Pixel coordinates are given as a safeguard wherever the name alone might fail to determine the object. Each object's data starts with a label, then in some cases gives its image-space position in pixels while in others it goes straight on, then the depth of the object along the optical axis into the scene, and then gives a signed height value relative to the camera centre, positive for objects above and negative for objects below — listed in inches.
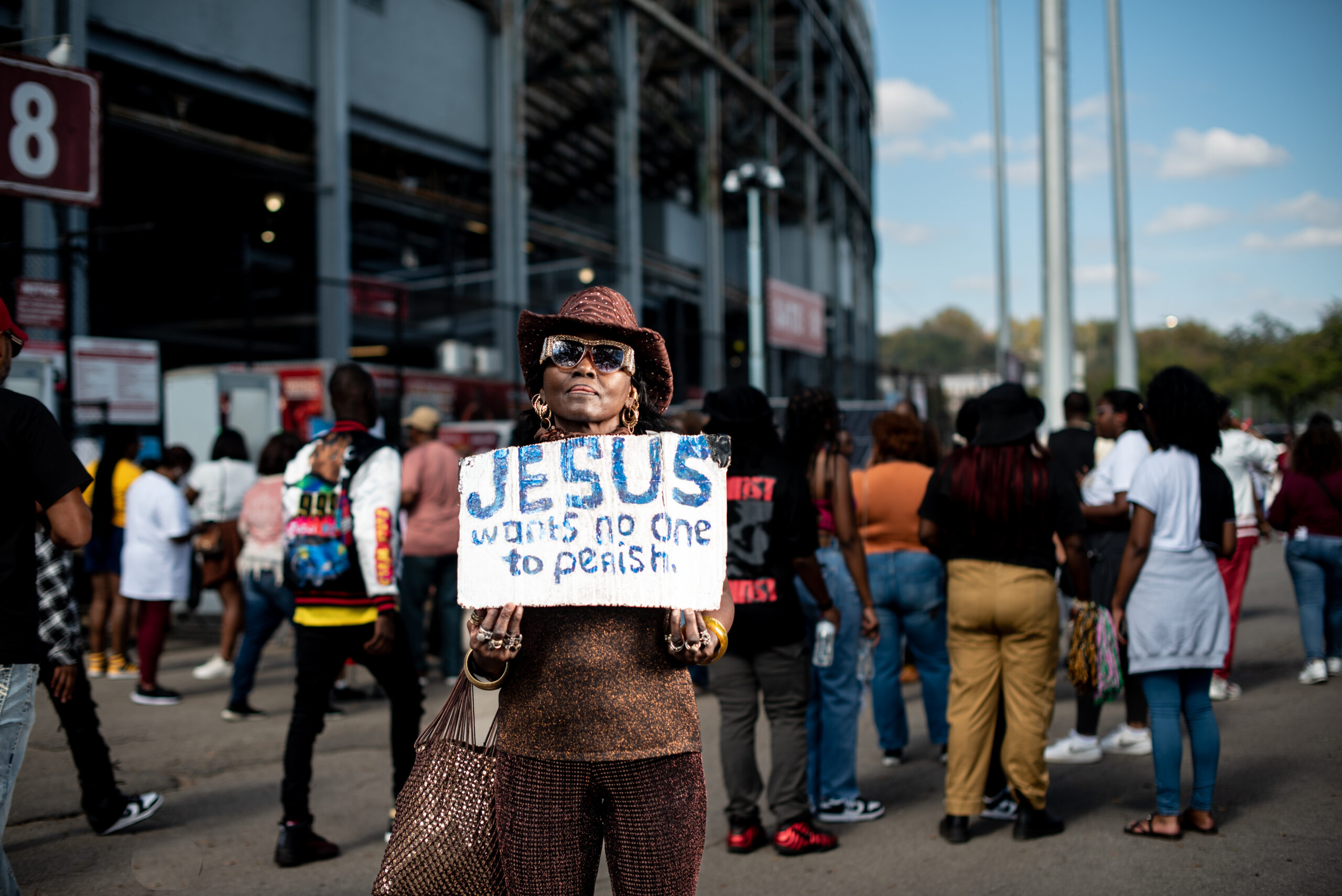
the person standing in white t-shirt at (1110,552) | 233.6 -20.5
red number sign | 313.7 +107.3
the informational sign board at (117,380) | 422.6 +41.0
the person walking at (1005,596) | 180.4 -22.3
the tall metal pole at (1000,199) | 990.0 +275.9
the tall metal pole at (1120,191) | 687.7 +189.7
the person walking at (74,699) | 158.2 -36.7
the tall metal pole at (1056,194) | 479.2 +126.5
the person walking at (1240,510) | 285.4 -13.2
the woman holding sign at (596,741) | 93.9 -24.2
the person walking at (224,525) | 336.2 -15.4
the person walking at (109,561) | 339.3 -27.2
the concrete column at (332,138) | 664.4 +214.9
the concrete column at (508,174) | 808.9 +234.6
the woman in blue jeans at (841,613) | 195.5 -27.8
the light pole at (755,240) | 639.1 +147.7
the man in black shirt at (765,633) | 178.2 -27.8
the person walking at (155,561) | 303.9 -24.5
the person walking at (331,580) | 173.6 -17.3
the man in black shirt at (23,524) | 125.4 -5.4
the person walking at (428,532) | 311.7 -17.2
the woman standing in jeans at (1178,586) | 180.2 -21.4
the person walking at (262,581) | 277.6 -27.7
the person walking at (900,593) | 230.4 -27.5
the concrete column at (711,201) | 1052.5 +289.9
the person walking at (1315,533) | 297.1 -20.2
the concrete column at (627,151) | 937.5 +291.2
